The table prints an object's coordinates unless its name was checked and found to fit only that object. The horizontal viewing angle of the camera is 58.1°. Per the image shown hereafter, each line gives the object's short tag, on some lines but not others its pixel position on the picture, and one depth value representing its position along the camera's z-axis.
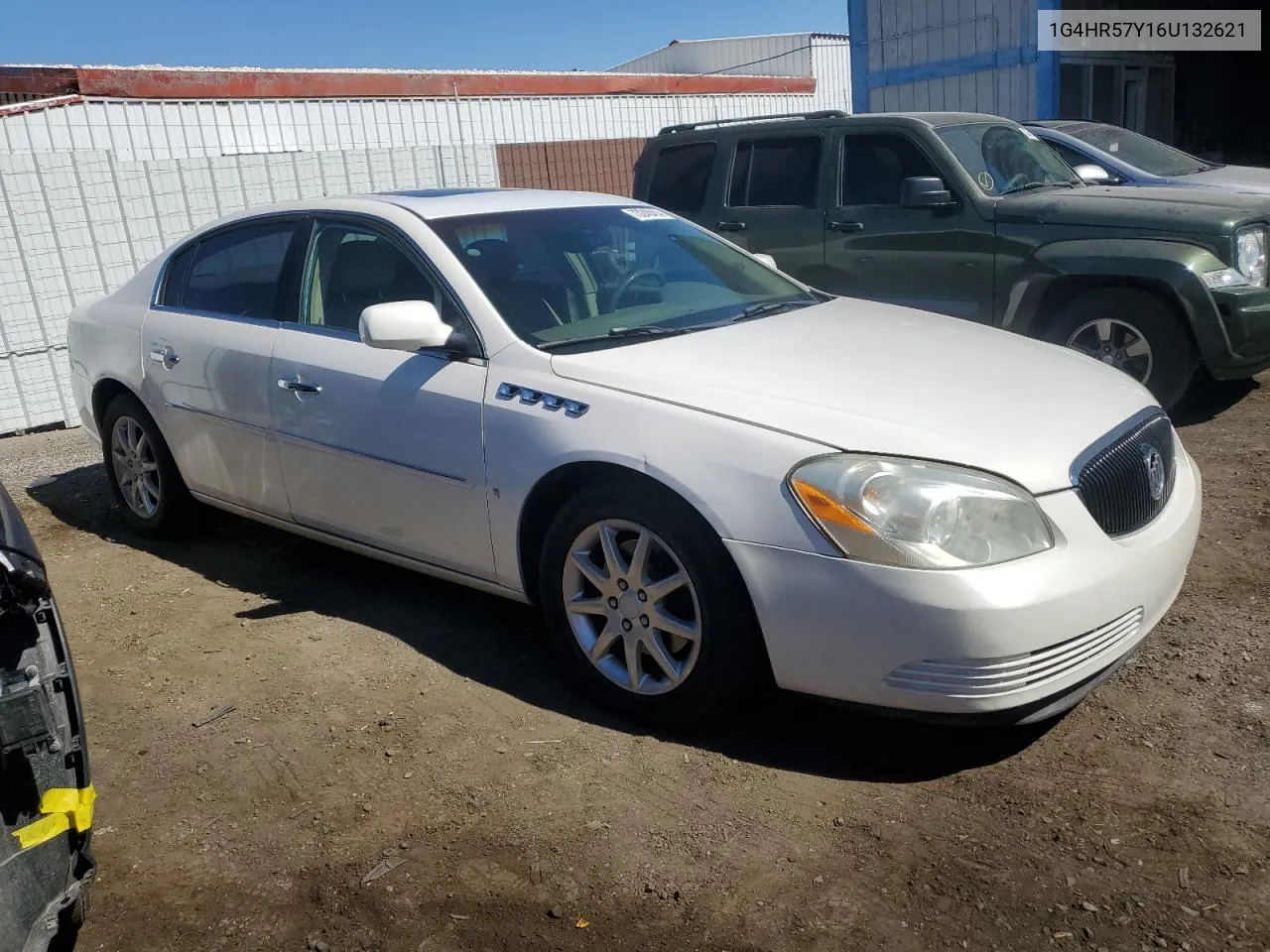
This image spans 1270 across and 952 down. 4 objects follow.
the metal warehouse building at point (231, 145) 8.57
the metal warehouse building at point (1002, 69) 14.52
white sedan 2.93
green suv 6.26
